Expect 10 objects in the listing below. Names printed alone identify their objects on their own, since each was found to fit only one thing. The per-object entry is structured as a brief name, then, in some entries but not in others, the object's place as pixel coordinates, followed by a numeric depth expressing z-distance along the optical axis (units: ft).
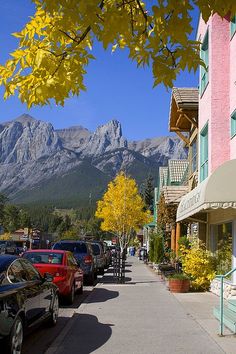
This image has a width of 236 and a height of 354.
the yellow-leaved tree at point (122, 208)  169.68
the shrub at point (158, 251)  103.80
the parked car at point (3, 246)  144.41
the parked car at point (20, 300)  22.56
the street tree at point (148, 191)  334.46
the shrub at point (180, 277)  55.25
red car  44.80
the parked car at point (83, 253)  67.72
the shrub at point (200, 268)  54.95
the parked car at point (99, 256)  86.81
